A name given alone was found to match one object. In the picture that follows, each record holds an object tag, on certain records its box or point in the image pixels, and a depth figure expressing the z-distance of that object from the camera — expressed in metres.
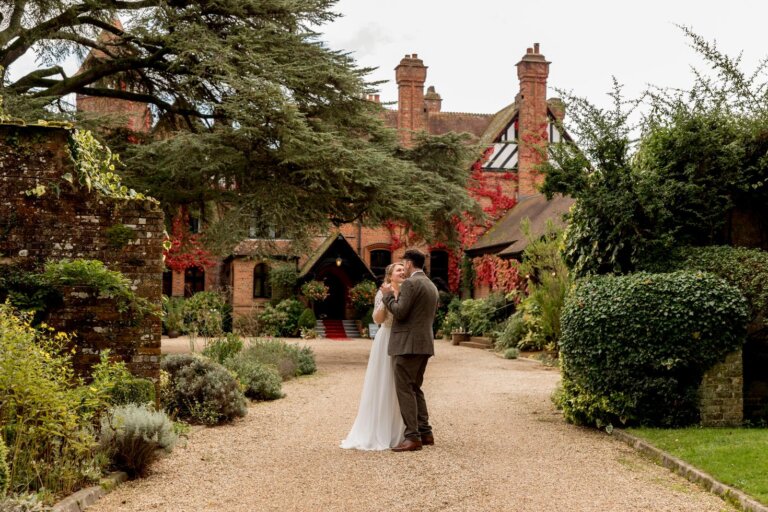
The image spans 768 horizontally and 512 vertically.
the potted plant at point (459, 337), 26.77
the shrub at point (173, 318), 29.28
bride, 7.92
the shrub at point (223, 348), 13.51
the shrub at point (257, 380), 11.93
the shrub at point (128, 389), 7.53
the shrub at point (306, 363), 16.05
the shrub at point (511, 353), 20.36
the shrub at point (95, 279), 7.88
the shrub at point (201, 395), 9.44
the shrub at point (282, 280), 32.06
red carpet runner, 31.27
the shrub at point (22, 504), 4.61
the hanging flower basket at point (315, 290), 30.94
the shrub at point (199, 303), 28.47
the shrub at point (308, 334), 29.66
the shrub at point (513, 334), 21.84
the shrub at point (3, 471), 4.90
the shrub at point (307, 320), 30.17
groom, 7.71
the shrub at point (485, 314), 26.00
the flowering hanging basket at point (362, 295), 31.53
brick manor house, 32.69
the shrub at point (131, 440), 6.51
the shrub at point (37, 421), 5.32
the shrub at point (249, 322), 27.77
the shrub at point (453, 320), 28.64
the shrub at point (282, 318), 30.00
